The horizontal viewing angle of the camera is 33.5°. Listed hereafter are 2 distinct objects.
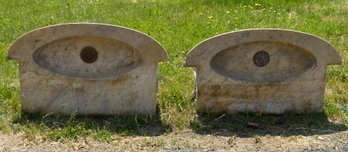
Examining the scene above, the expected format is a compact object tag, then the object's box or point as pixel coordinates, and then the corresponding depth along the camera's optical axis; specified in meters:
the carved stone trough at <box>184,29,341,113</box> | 5.40
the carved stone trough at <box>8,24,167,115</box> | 5.36
